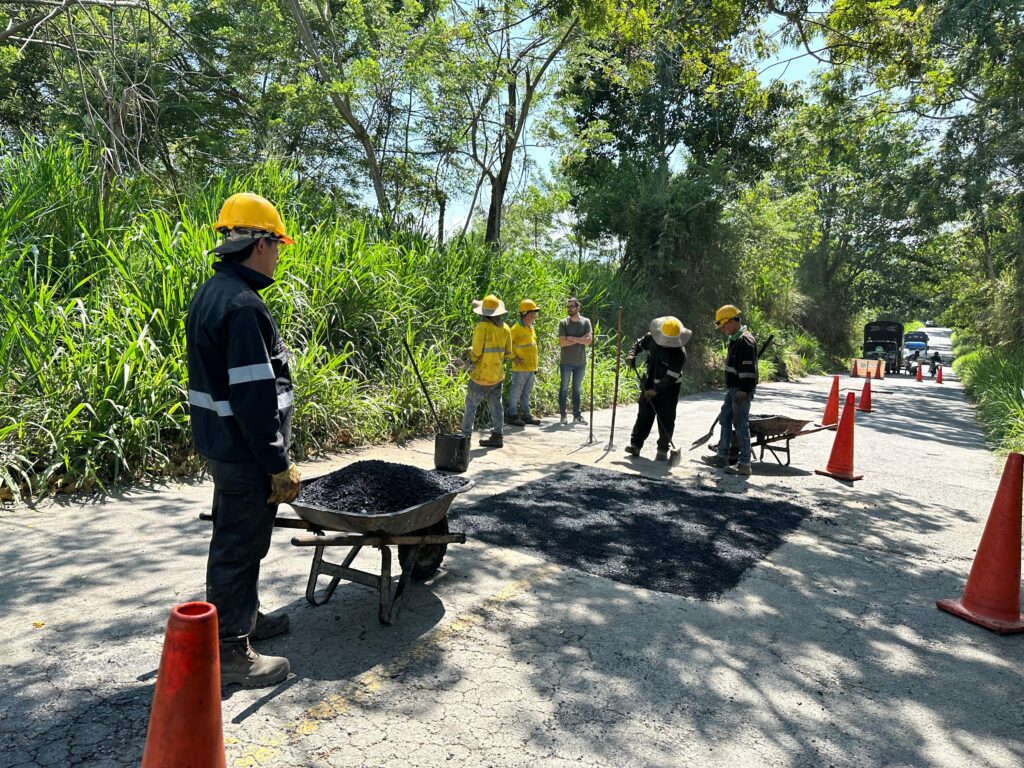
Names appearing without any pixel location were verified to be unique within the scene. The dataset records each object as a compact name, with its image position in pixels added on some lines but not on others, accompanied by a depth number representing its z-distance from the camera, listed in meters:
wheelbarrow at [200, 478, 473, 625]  3.62
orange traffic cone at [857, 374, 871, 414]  15.16
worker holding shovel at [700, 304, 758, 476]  8.11
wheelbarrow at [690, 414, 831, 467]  8.38
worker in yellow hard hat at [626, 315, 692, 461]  8.60
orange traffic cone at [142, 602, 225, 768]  2.09
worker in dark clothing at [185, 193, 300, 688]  3.02
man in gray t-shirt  11.31
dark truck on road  32.92
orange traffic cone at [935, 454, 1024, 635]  4.36
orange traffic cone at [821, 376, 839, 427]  12.32
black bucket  7.35
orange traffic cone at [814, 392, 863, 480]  8.26
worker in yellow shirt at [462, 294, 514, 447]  8.91
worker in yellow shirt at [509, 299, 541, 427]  10.70
